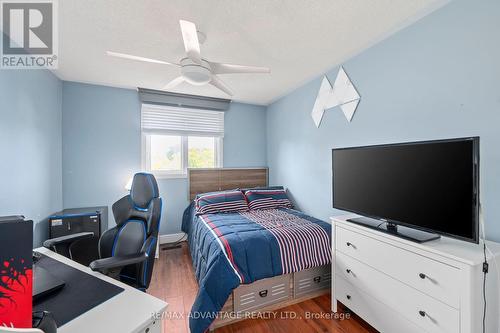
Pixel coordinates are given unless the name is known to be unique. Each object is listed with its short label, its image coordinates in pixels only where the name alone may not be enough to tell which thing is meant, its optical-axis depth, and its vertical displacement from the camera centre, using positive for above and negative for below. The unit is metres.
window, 3.27 +0.45
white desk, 0.74 -0.58
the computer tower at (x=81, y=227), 2.34 -0.72
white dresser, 1.09 -0.73
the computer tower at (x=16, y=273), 0.55 -0.29
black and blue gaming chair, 1.43 -0.55
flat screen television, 1.17 -0.15
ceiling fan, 1.54 +0.84
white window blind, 3.24 +0.75
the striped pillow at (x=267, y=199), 3.08 -0.50
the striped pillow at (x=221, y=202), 2.87 -0.52
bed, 1.63 -0.88
